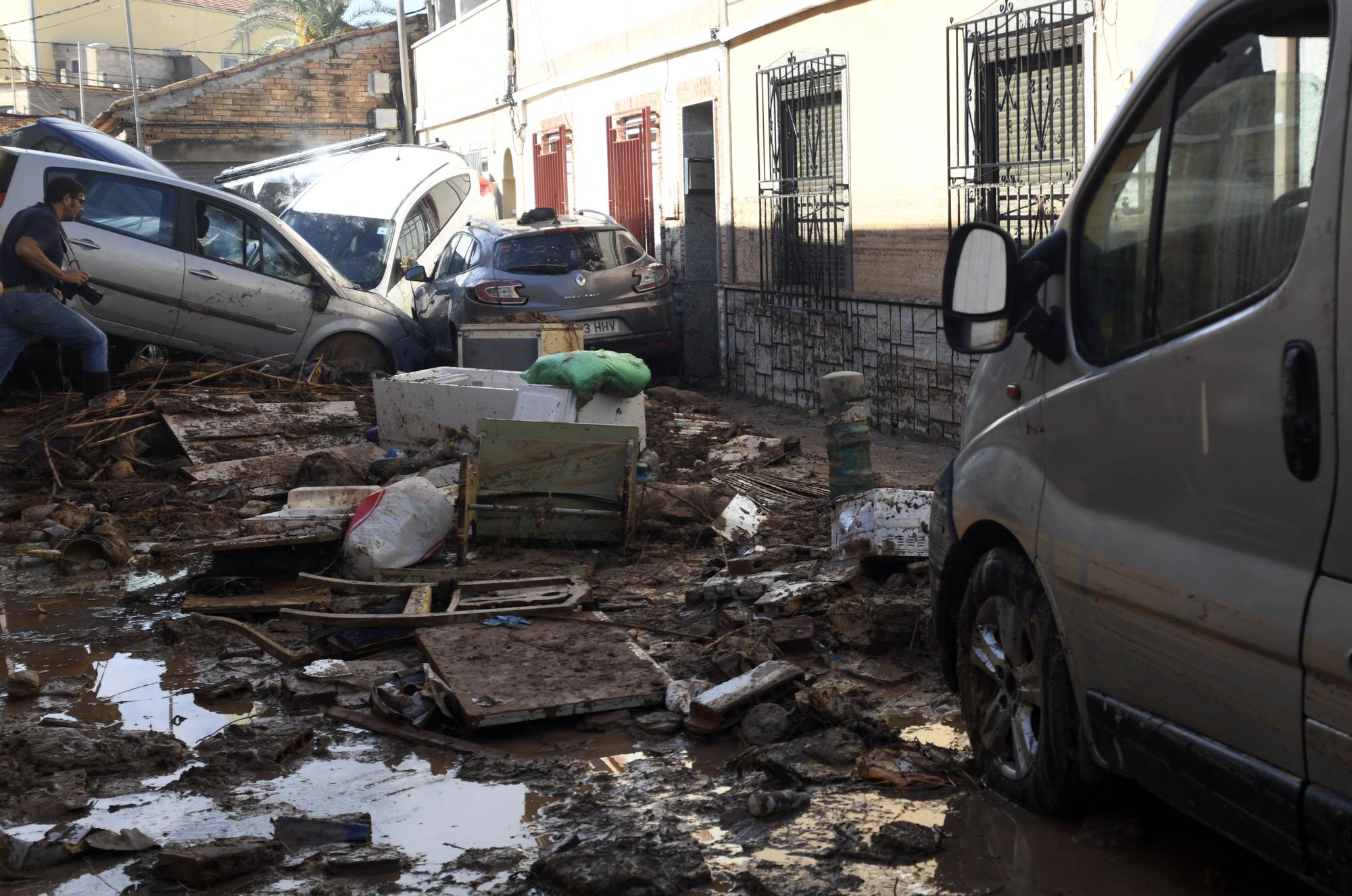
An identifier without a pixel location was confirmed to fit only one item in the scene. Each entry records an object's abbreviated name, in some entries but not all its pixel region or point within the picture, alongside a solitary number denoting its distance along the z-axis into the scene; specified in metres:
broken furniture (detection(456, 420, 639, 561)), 7.61
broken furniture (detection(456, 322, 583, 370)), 11.55
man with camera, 10.48
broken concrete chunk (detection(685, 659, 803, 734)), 4.85
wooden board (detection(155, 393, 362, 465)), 10.56
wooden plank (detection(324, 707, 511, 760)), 4.81
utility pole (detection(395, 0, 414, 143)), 30.56
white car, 15.95
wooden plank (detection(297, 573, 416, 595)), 6.73
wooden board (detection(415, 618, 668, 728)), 5.03
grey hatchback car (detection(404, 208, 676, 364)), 13.78
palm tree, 44.84
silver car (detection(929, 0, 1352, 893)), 2.52
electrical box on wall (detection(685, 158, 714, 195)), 15.91
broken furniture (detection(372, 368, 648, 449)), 9.08
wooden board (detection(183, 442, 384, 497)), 9.84
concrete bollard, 7.78
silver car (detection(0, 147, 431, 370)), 12.02
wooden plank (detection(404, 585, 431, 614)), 6.36
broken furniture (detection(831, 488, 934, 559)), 6.46
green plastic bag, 9.05
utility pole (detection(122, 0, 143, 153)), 29.89
